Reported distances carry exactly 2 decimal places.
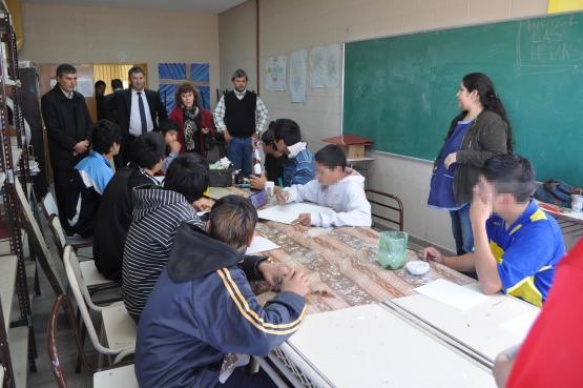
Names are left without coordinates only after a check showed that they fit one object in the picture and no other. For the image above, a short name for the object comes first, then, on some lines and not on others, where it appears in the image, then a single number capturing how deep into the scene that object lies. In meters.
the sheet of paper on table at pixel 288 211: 2.49
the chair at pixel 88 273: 2.34
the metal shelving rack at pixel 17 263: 2.16
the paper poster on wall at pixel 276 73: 6.21
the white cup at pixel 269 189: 2.96
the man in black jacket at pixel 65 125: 4.12
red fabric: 0.51
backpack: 2.91
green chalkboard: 3.03
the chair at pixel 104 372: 1.50
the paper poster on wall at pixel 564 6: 2.89
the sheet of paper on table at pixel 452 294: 1.51
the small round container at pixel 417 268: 1.72
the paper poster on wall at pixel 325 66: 5.14
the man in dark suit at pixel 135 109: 4.75
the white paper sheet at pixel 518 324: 1.33
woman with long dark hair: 2.85
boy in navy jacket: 1.20
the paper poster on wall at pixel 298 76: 5.71
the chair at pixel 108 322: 1.70
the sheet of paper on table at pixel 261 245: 2.02
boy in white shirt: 2.37
